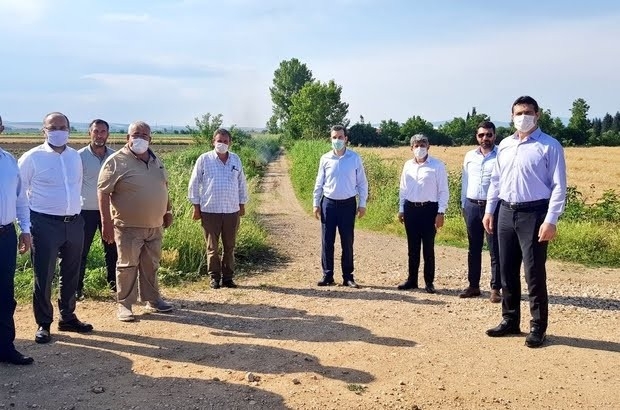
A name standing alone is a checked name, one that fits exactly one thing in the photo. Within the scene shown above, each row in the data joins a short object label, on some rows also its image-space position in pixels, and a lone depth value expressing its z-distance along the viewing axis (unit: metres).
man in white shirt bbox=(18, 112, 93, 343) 4.88
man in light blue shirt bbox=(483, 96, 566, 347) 4.75
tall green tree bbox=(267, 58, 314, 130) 72.81
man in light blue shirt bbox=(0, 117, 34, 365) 4.33
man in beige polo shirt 5.54
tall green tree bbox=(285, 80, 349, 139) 47.84
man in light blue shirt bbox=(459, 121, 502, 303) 6.29
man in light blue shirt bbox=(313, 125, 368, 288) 7.07
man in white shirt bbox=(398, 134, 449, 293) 6.80
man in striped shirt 6.90
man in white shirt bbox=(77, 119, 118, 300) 6.27
